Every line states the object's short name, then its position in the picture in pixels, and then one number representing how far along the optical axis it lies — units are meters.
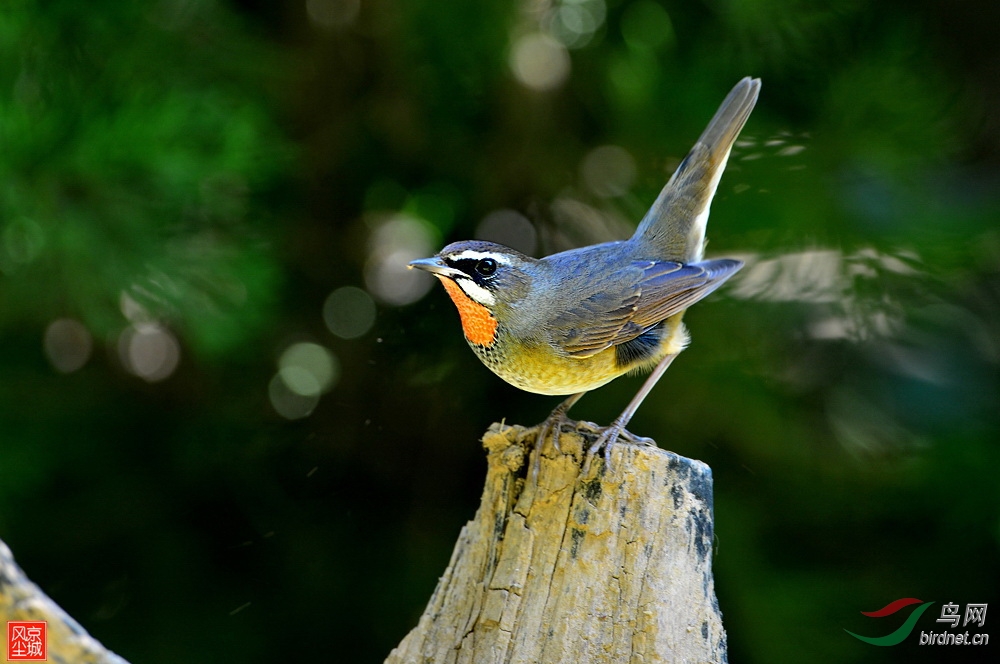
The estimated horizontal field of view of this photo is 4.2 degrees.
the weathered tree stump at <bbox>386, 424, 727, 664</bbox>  4.23
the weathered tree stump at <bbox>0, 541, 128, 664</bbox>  4.18
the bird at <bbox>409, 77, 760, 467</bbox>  4.30
